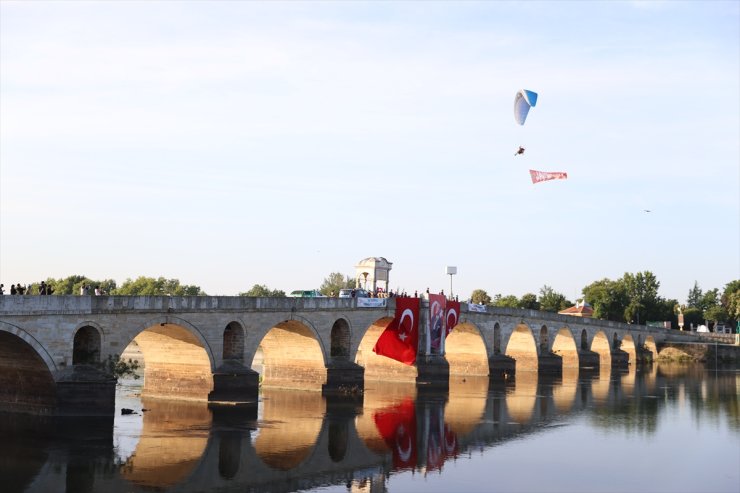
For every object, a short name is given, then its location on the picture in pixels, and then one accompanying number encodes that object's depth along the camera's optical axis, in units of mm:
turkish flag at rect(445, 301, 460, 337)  69000
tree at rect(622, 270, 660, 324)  143125
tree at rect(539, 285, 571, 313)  150500
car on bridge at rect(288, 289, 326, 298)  65938
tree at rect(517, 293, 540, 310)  146700
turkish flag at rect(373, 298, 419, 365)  64062
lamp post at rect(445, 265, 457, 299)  77688
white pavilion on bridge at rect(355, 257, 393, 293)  71875
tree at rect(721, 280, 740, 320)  143375
